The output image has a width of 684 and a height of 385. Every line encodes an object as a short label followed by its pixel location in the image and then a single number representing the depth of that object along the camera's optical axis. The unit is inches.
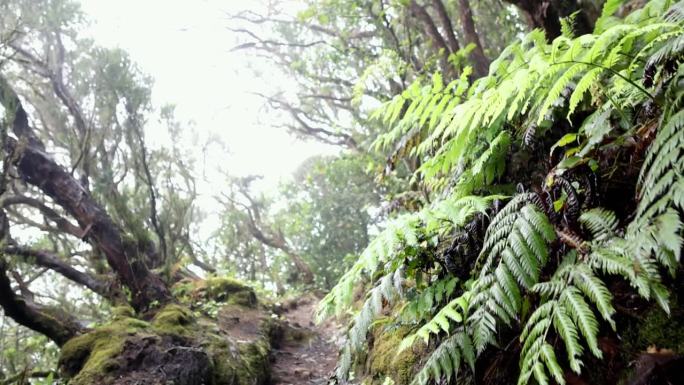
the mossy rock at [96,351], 144.6
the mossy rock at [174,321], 180.3
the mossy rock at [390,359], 99.8
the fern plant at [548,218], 50.3
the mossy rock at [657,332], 52.5
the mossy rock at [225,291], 282.8
